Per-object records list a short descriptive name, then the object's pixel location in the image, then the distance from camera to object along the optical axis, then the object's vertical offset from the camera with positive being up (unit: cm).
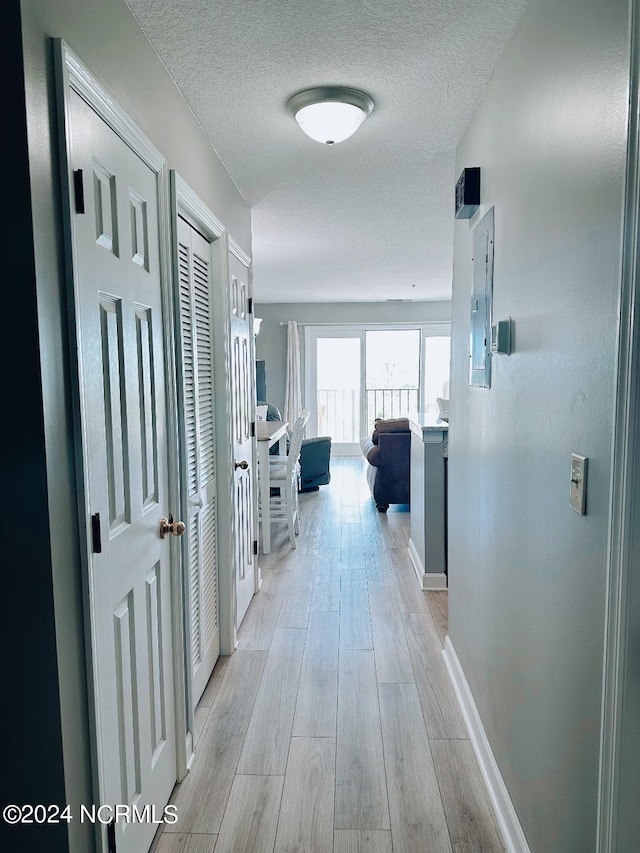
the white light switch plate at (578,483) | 116 -21
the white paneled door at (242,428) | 313 -24
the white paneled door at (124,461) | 127 -19
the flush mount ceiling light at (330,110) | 207 +99
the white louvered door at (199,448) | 227 -27
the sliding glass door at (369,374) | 901 +14
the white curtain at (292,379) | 898 +7
